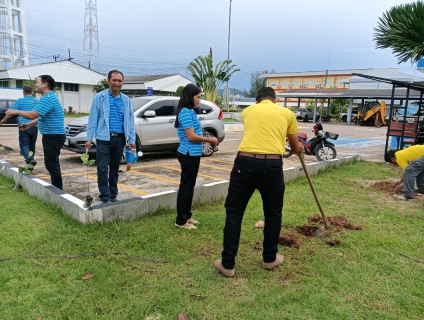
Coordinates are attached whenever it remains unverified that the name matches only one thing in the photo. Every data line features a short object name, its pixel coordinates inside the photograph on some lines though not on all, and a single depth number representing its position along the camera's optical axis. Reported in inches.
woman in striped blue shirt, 154.1
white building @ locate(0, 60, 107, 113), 1286.9
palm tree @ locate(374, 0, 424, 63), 343.3
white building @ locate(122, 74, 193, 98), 1667.1
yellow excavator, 1222.6
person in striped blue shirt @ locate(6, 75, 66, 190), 186.9
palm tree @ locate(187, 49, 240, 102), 1021.2
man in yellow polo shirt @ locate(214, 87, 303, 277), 119.6
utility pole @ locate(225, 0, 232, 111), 1335.4
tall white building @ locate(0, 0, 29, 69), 1754.4
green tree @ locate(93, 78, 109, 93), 1447.3
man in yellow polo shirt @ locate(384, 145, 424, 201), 224.4
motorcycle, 394.3
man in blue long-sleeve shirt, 170.6
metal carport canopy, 1259.7
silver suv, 309.1
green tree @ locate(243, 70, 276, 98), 3439.2
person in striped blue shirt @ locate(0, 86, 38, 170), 285.1
